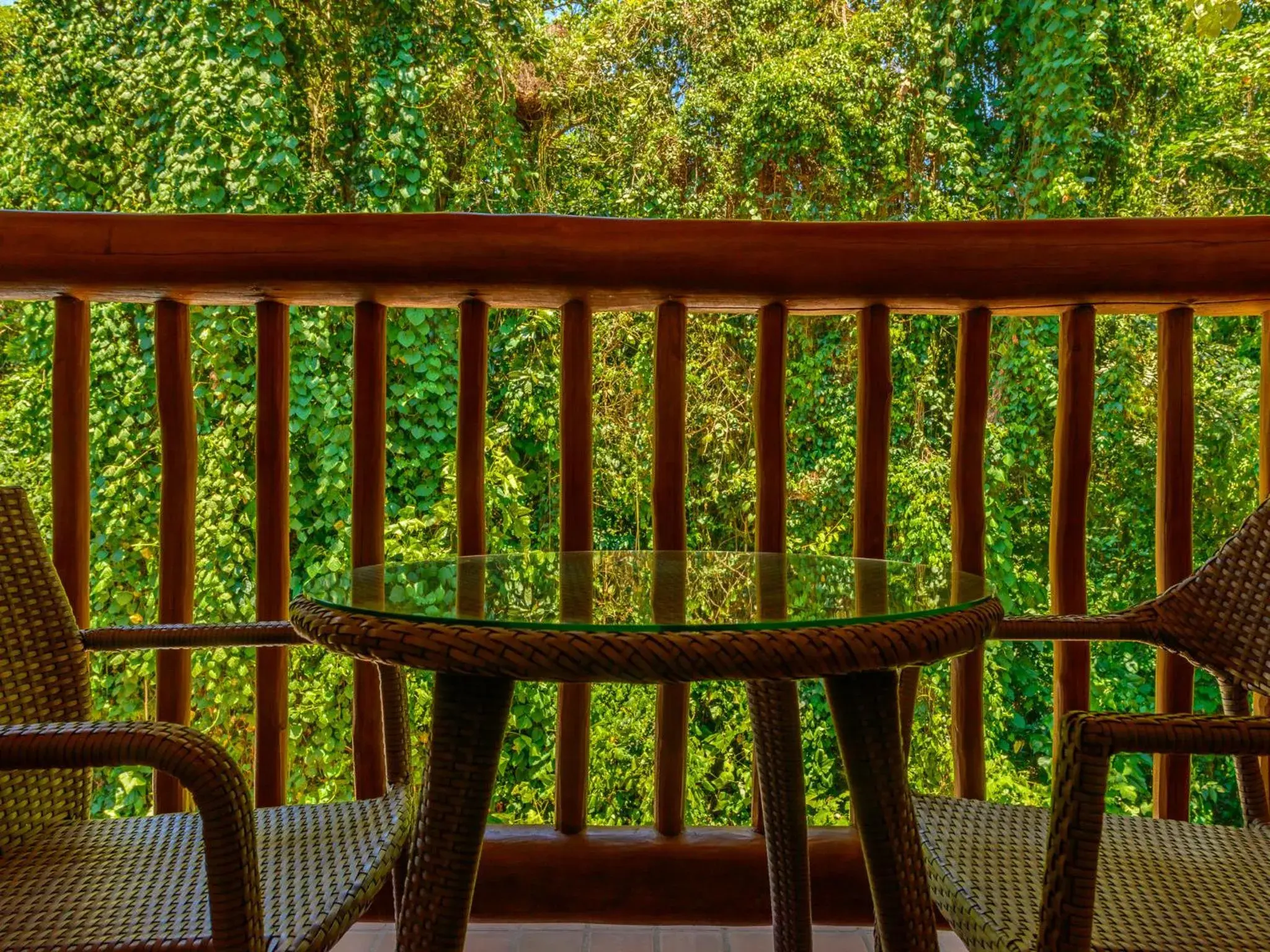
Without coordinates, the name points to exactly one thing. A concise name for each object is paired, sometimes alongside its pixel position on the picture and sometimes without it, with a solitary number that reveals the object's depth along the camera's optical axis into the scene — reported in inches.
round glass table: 26.1
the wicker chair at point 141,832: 26.4
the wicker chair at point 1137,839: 26.7
